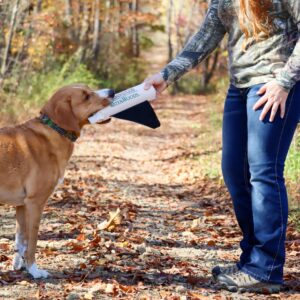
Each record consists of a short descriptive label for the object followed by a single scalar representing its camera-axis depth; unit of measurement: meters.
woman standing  4.37
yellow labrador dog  5.22
